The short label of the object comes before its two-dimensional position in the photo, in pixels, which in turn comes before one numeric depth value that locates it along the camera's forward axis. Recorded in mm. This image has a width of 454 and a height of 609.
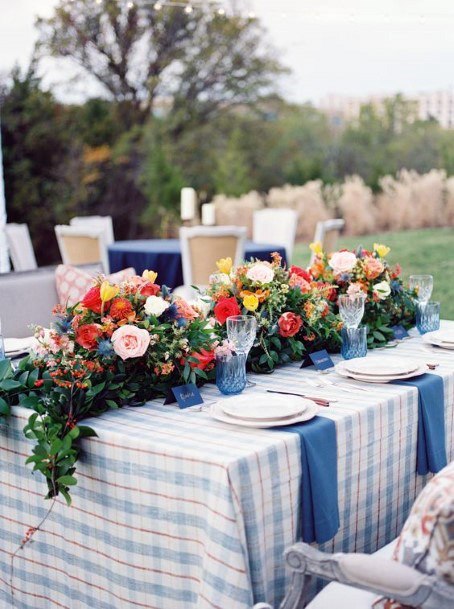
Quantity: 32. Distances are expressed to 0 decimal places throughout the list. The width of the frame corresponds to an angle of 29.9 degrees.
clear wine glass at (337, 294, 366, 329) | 2400
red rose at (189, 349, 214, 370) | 2139
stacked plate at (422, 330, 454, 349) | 2607
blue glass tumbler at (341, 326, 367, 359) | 2469
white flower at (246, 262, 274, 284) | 2328
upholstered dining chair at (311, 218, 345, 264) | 5895
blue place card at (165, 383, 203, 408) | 2029
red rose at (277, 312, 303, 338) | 2332
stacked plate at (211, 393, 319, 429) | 1840
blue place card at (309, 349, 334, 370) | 2367
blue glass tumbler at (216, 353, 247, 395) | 2104
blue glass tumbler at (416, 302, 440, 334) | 2814
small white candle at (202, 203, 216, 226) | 6547
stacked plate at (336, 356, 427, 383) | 2193
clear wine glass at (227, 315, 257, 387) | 2117
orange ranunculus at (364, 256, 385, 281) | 2695
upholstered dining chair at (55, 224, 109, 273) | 5996
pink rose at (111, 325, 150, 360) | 1950
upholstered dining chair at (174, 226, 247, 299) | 5395
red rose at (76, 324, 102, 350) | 1937
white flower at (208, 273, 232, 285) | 2385
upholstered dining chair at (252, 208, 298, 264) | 6961
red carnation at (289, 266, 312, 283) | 2532
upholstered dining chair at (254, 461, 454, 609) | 1314
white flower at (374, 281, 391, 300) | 2684
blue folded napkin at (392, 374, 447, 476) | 2162
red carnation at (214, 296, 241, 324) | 2291
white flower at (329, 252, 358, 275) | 2703
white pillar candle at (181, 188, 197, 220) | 6605
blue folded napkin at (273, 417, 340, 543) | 1788
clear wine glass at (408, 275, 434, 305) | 2793
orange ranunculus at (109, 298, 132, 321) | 2006
